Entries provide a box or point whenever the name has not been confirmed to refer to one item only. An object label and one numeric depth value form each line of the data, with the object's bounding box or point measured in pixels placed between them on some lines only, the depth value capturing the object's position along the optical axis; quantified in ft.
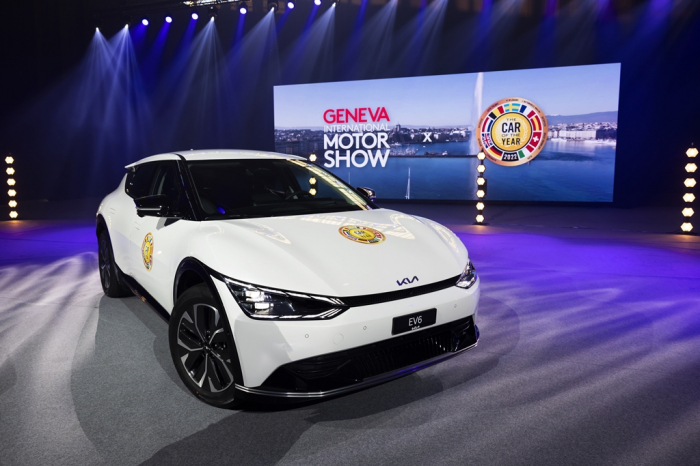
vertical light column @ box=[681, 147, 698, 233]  24.89
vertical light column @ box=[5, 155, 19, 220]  31.32
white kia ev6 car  6.93
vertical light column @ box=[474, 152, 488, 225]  29.01
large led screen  38.40
